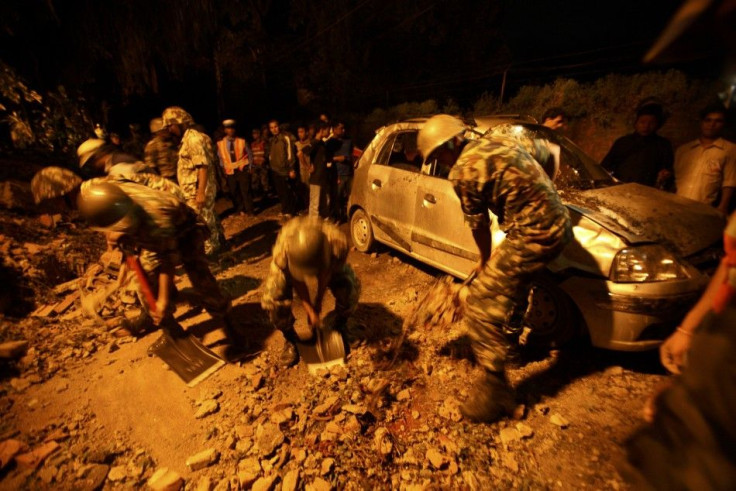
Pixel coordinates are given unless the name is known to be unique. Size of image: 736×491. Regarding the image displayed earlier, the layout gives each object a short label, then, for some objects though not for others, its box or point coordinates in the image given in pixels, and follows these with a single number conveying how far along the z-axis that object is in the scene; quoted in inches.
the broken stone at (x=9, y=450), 86.4
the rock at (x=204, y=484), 79.1
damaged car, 93.7
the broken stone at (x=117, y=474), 83.8
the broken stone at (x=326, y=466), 80.7
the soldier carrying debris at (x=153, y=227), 93.7
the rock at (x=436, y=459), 81.2
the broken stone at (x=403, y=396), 100.5
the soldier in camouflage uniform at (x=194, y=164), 179.0
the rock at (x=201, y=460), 84.7
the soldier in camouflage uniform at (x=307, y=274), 87.9
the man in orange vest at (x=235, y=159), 271.1
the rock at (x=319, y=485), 77.5
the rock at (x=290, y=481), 77.9
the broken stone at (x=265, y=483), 77.8
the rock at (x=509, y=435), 87.7
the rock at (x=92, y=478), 82.0
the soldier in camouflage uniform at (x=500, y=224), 84.0
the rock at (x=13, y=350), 120.0
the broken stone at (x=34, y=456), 87.0
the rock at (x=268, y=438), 86.1
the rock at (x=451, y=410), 93.9
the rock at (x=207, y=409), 100.0
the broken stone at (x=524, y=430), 88.6
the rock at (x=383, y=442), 84.3
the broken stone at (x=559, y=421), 91.6
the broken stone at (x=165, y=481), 78.9
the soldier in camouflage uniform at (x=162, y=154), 187.6
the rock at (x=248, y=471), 79.8
